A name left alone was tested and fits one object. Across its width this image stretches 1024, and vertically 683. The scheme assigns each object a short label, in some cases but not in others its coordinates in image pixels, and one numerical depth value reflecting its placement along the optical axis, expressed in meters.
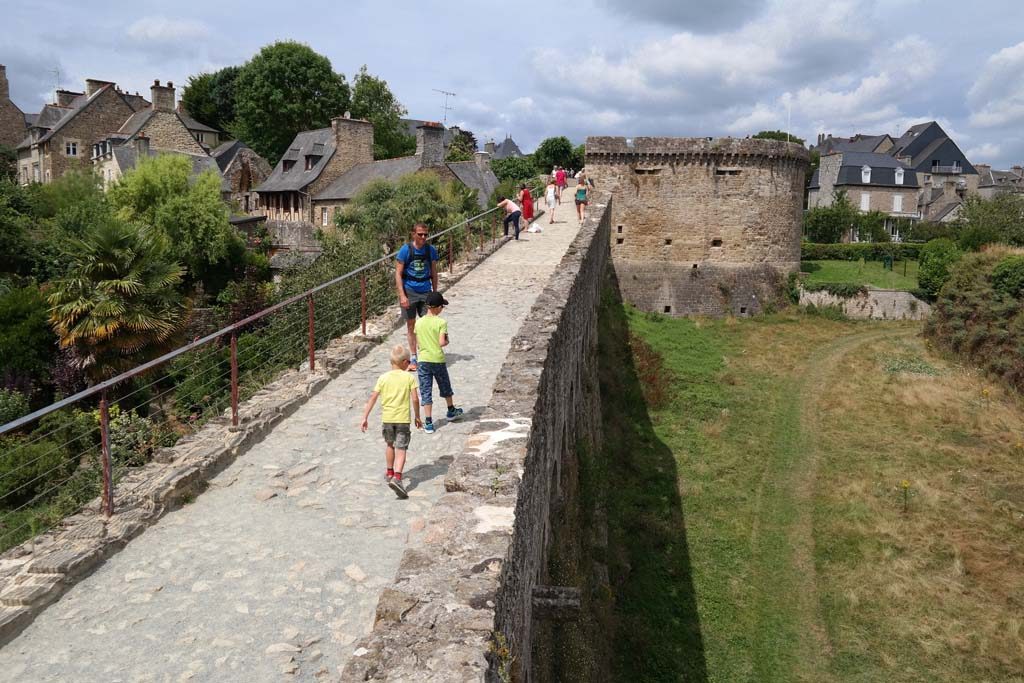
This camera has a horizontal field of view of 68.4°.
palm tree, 16.36
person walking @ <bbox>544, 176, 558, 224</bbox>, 22.72
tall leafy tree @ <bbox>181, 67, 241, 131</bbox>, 63.97
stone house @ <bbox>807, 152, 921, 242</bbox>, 56.31
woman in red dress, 20.80
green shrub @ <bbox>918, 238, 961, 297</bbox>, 29.98
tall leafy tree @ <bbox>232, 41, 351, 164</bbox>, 52.88
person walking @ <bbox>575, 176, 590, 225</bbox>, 22.41
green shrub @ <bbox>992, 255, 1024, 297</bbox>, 24.71
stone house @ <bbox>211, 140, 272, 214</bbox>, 48.59
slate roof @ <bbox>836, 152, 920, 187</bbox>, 56.38
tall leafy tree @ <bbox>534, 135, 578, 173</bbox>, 54.34
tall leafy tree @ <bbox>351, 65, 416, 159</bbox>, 56.00
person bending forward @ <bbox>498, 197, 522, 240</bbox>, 18.50
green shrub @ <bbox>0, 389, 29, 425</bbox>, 17.08
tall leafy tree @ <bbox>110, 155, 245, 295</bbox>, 30.39
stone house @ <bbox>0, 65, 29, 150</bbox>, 54.25
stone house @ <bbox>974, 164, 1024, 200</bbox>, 62.91
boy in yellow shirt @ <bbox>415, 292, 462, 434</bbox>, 7.23
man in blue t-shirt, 9.01
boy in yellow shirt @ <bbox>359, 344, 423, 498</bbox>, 6.01
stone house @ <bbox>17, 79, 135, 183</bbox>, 47.31
